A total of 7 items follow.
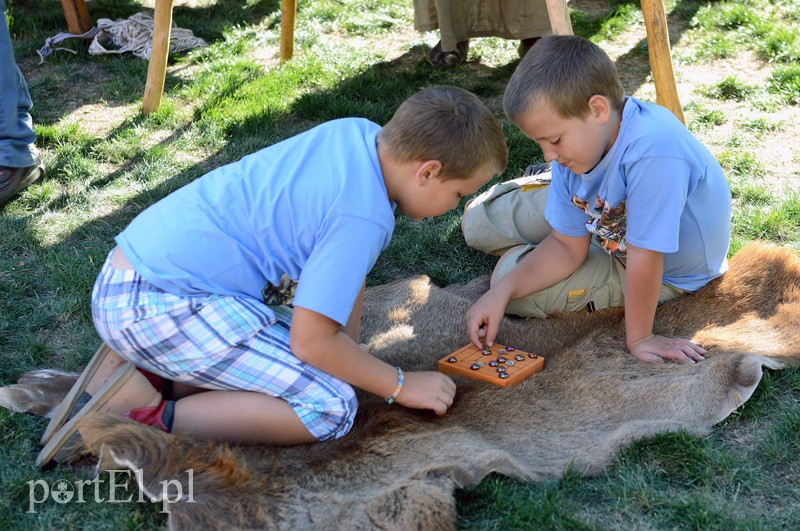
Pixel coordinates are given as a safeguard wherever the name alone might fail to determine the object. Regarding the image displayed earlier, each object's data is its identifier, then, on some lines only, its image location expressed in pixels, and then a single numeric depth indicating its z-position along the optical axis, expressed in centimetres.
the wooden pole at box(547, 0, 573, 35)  303
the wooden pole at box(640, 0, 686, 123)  321
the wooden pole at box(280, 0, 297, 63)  429
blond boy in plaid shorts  176
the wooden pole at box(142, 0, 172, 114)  371
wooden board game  210
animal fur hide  166
